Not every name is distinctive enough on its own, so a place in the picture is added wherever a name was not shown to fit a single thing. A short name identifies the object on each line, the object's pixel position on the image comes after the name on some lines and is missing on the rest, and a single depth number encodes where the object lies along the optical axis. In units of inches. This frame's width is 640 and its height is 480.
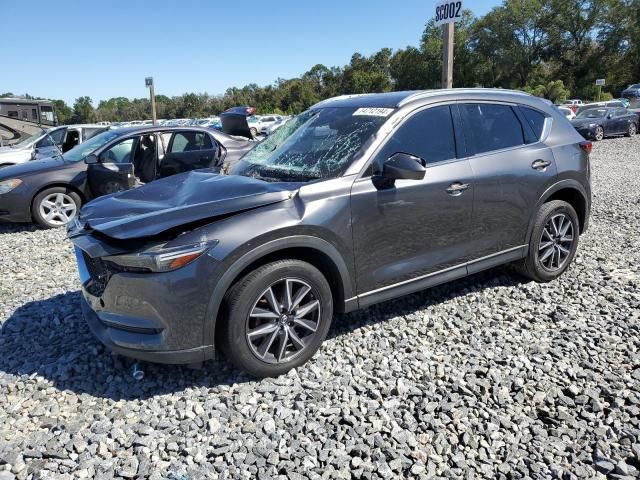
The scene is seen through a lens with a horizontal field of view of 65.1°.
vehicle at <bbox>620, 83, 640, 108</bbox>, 1635.2
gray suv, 114.7
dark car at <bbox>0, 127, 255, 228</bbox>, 291.1
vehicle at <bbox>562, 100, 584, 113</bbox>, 1649.6
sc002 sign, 250.2
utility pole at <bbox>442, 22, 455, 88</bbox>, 264.9
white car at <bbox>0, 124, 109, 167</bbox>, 481.7
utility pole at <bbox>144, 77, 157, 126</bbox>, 621.5
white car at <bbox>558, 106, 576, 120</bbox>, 929.1
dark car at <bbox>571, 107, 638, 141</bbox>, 831.1
